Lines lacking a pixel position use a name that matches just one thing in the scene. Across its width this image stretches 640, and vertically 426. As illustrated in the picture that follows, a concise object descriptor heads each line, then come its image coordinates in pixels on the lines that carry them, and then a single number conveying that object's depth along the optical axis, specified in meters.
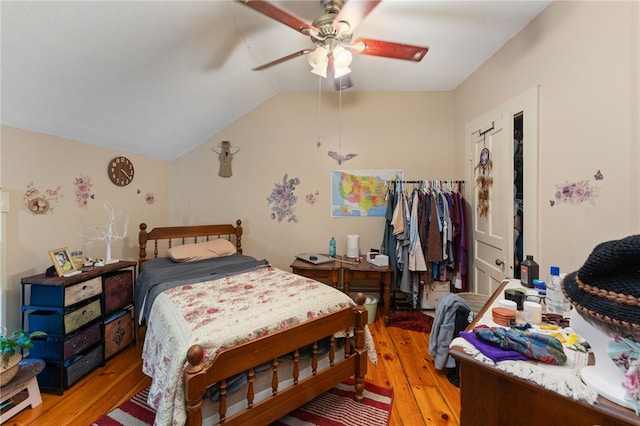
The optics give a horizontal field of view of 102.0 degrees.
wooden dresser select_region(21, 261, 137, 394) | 1.77
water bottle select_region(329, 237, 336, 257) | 3.23
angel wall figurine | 3.35
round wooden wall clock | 2.56
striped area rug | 1.58
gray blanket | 2.04
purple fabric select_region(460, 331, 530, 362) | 0.88
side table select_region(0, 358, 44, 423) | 1.50
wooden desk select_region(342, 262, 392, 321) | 2.79
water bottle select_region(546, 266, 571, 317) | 1.30
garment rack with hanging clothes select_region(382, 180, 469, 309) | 2.75
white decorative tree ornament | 2.28
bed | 1.20
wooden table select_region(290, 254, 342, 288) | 2.81
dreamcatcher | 2.44
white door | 1.91
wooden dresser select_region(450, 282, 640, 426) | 0.70
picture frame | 1.84
